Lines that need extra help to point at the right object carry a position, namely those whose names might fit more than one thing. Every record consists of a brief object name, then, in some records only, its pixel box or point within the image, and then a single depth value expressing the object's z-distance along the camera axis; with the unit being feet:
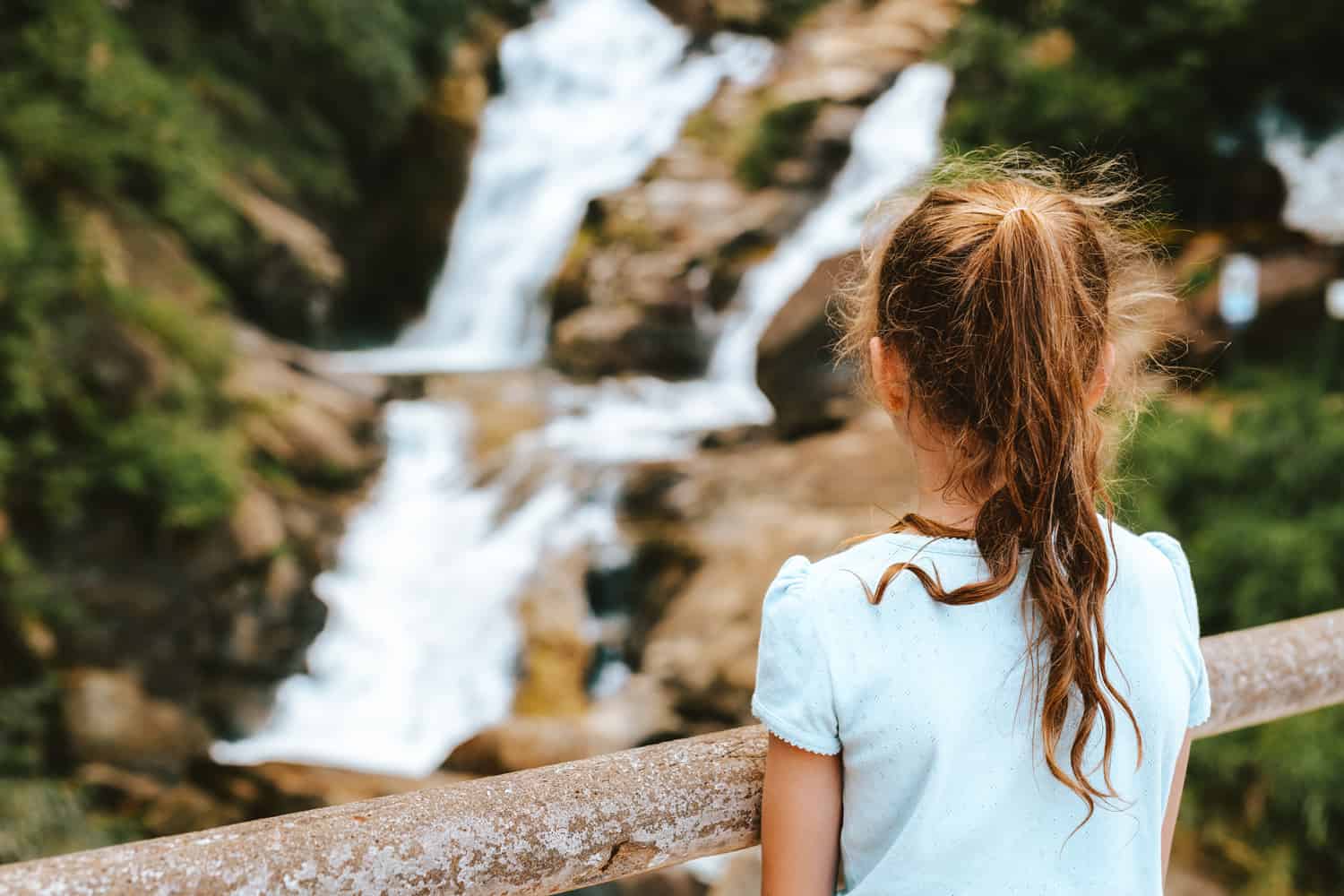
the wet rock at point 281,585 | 24.95
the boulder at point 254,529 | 24.70
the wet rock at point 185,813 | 18.94
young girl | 3.28
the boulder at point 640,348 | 37.96
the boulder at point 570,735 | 19.52
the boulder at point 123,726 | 20.07
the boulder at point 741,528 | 20.03
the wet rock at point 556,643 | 22.04
